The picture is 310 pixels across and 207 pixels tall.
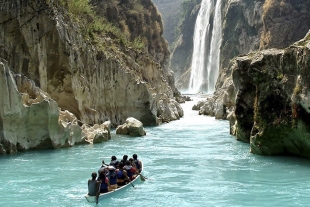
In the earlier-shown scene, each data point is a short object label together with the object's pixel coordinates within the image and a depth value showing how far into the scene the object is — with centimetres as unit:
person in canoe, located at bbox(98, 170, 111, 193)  1265
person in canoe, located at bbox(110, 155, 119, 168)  1473
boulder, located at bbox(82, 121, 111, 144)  2450
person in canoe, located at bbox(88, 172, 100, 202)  1207
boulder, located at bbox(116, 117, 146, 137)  2806
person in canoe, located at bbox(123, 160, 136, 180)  1435
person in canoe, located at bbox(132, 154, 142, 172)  1542
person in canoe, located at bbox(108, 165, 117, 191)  1332
